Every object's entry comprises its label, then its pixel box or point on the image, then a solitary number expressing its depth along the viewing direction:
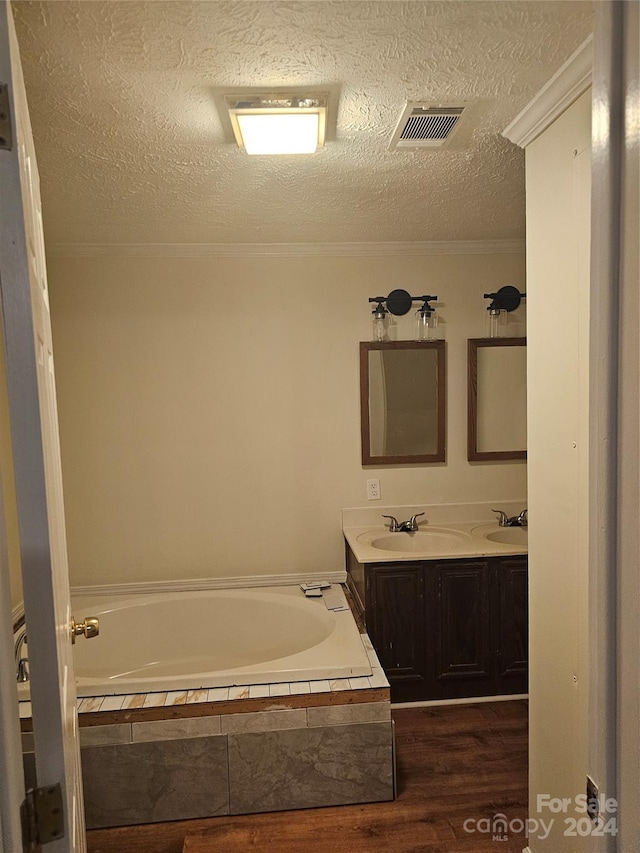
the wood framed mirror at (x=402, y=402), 3.60
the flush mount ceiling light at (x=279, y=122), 1.73
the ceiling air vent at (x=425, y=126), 1.82
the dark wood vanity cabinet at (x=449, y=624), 3.13
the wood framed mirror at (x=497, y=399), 3.64
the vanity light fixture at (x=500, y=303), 3.61
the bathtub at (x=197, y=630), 3.19
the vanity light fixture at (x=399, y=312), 3.55
